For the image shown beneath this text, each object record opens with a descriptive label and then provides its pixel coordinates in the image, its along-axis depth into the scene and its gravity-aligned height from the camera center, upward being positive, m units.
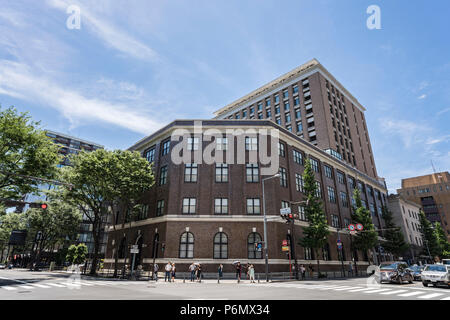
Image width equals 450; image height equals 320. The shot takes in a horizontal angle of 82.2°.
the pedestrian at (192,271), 25.61 -1.41
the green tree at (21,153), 23.82 +9.28
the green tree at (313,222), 32.91 +4.29
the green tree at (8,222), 58.50 +6.99
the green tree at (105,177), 29.75 +8.74
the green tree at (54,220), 47.28 +6.20
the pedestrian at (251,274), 25.20 -1.57
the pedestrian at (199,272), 25.57 -1.45
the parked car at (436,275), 18.45 -1.13
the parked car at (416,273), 28.12 -1.52
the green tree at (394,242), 52.78 +3.09
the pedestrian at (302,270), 29.68 -1.38
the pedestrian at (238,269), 25.70 -1.16
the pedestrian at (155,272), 25.73 -1.52
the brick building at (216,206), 30.78 +6.11
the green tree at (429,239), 64.69 +4.53
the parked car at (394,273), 21.53 -1.18
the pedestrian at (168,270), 25.62 -1.33
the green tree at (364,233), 43.28 +3.88
